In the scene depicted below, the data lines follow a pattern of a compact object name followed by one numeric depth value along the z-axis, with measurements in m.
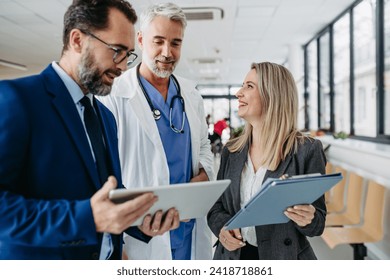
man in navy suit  0.68
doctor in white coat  1.27
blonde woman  1.10
